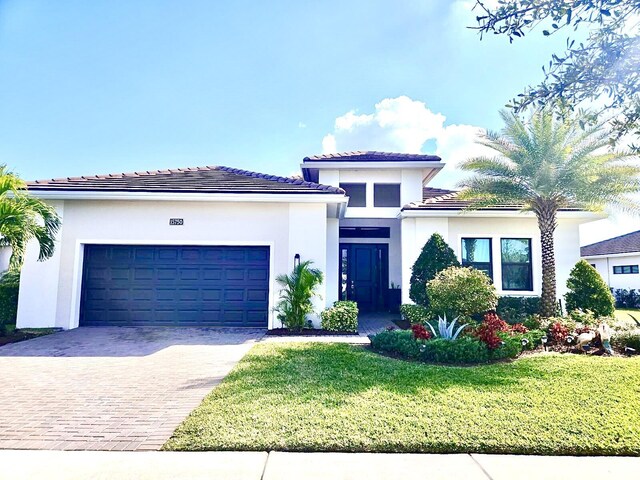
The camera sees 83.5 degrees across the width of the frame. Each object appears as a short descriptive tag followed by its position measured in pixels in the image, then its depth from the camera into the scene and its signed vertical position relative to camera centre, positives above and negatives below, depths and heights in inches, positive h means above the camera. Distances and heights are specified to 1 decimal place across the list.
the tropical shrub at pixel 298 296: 390.0 -25.3
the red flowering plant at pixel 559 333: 322.0 -51.8
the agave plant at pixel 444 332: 300.8 -48.6
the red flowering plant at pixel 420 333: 299.3 -49.5
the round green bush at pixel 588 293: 423.2 -19.2
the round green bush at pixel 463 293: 366.9 -18.6
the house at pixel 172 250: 412.8 +25.2
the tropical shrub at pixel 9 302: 414.6 -38.4
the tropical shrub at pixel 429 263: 468.1 +15.0
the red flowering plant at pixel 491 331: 280.4 -46.8
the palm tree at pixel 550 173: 426.9 +124.6
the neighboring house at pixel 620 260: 896.1 +45.5
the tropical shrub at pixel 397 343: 285.2 -57.7
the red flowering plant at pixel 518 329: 336.7 -50.5
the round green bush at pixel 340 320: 402.0 -52.2
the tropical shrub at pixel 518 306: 471.2 -41.5
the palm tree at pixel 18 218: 316.8 +45.6
